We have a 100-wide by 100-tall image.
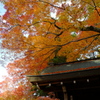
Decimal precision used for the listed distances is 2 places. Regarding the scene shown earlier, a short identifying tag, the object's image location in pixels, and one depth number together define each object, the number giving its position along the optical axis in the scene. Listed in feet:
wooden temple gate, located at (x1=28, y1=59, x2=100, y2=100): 16.91
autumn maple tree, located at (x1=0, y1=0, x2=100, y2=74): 18.98
